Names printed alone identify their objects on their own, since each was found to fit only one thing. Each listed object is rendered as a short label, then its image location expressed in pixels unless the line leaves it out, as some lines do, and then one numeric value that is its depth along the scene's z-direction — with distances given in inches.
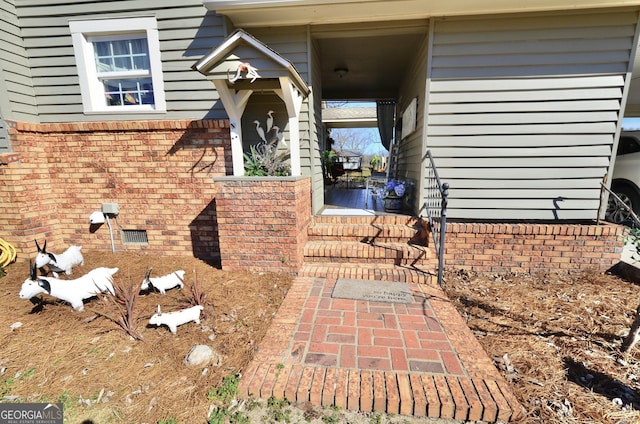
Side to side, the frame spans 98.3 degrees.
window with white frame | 143.9
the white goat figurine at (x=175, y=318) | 84.7
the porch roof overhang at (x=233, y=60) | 114.7
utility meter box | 153.9
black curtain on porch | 311.9
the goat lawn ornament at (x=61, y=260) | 117.7
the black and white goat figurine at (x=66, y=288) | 93.1
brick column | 123.3
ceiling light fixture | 206.4
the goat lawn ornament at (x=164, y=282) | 103.9
